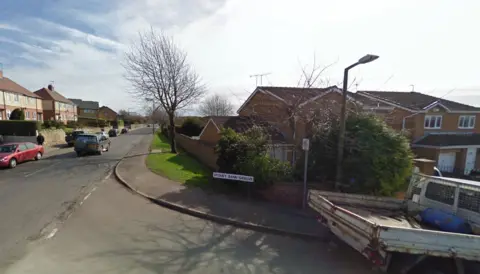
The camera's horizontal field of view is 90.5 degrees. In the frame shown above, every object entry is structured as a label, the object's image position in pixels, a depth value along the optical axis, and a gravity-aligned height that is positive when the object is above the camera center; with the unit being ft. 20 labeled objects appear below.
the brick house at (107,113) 329.07 +5.44
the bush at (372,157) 25.13 -3.44
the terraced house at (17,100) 112.78 +7.05
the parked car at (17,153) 43.12 -7.84
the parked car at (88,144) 60.13 -7.29
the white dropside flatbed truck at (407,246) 12.07 -6.44
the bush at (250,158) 28.27 -4.75
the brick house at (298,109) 33.12 +2.02
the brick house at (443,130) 65.92 -0.75
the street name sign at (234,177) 26.84 -6.53
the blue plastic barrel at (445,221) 14.93 -6.18
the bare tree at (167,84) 63.41 +9.34
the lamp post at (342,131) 22.19 -0.71
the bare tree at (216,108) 205.19 +10.66
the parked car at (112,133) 144.60 -9.97
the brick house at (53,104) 166.71 +7.90
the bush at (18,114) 108.17 -0.30
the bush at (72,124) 137.98 -5.23
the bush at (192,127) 111.55 -3.61
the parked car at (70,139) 86.94 -8.70
